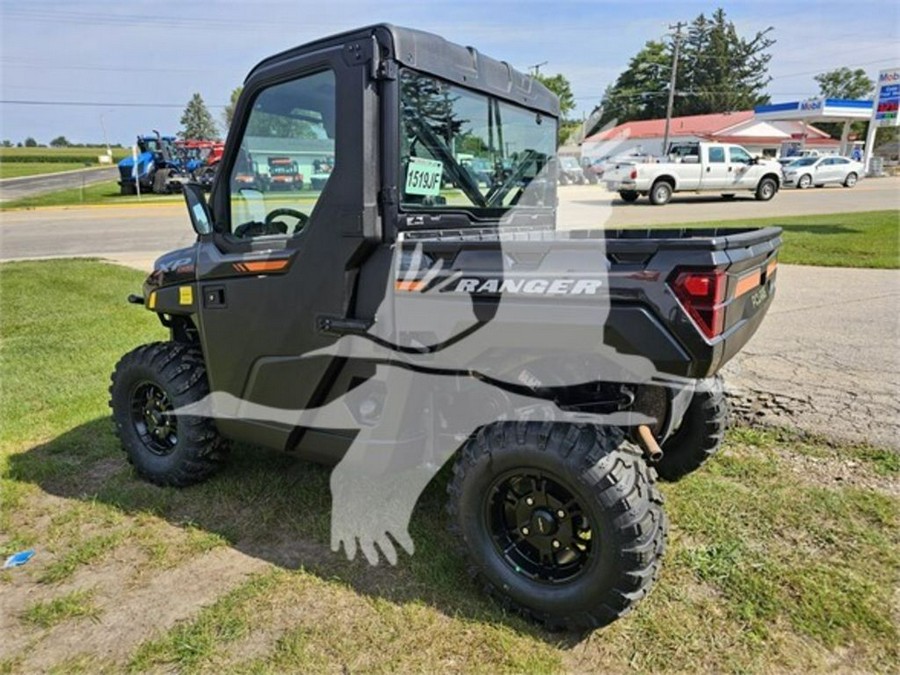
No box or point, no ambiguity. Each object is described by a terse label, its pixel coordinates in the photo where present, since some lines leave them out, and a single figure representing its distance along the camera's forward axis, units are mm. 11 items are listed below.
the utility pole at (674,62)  38341
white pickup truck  21375
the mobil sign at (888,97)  38000
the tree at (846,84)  80562
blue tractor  26406
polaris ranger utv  2252
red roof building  45250
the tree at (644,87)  62938
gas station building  43184
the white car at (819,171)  30109
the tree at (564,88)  54312
